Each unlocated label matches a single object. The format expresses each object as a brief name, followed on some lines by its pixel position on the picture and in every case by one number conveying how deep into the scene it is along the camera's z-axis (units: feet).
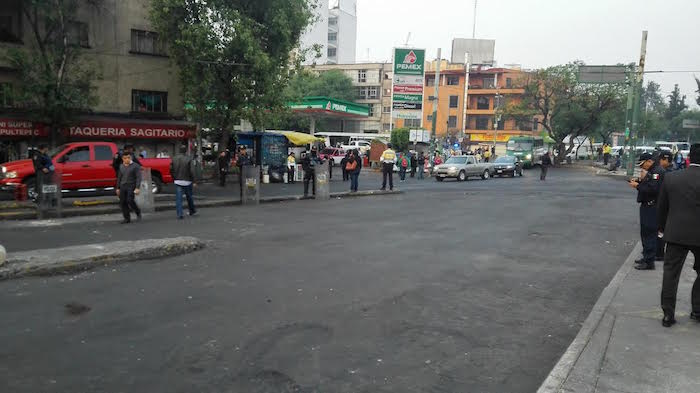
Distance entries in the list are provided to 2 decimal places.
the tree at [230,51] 77.66
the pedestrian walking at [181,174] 43.80
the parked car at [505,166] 120.57
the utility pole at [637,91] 110.73
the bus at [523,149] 164.14
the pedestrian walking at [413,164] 115.14
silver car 103.55
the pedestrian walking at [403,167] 104.58
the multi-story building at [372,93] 252.01
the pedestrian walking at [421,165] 109.21
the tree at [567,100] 169.48
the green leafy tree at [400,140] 159.22
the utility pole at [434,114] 120.88
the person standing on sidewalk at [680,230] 17.42
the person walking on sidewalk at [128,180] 39.88
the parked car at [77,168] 50.98
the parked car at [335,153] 142.38
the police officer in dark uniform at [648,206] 25.89
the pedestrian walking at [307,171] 63.93
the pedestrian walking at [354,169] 67.62
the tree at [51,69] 68.80
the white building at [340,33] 299.79
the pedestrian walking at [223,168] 79.92
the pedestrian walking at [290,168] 91.55
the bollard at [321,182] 63.16
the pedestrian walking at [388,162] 71.15
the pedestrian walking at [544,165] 106.52
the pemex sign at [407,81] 116.47
